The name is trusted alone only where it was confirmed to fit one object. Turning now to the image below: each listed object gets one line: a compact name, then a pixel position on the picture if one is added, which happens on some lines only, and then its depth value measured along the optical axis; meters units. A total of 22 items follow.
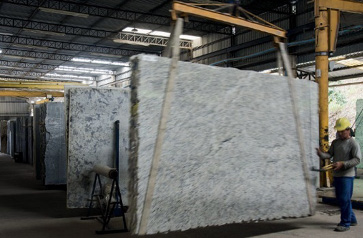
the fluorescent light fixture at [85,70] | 27.14
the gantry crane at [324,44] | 7.92
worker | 4.66
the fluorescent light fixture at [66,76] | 29.67
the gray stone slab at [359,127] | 11.10
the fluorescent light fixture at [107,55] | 21.78
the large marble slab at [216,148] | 2.99
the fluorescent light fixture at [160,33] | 18.61
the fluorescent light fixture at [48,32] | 16.79
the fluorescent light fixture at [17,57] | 22.59
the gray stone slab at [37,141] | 10.42
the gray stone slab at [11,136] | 19.45
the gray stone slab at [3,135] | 23.92
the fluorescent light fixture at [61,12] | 13.95
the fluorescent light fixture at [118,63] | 24.79
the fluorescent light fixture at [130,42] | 17.95
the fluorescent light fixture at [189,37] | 19.66
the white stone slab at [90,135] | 5.96
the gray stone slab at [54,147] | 9.00
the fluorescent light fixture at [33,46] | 19.59
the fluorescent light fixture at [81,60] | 24.10
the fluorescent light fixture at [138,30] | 17.99
